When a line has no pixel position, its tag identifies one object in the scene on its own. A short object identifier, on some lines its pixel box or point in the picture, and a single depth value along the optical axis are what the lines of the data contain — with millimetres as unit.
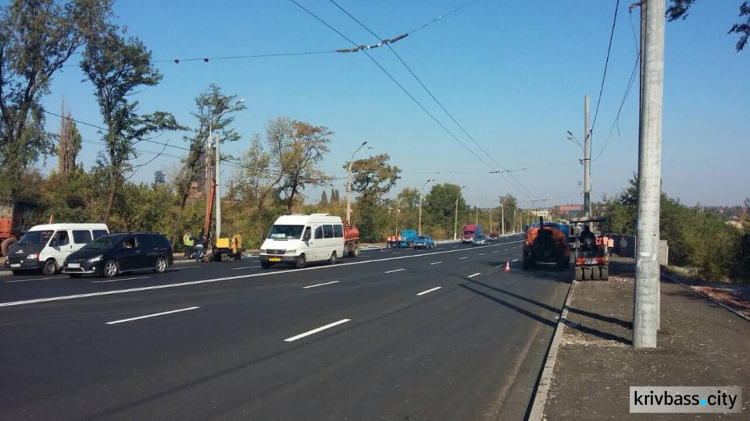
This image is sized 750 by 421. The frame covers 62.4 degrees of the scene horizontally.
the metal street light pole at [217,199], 35262
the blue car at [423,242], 63125
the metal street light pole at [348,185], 55562
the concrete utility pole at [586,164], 33316
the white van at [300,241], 27234
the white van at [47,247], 23094
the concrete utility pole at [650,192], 9266
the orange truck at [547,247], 29609
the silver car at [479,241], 78494
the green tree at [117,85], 37000
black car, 21328
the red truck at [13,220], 31828
